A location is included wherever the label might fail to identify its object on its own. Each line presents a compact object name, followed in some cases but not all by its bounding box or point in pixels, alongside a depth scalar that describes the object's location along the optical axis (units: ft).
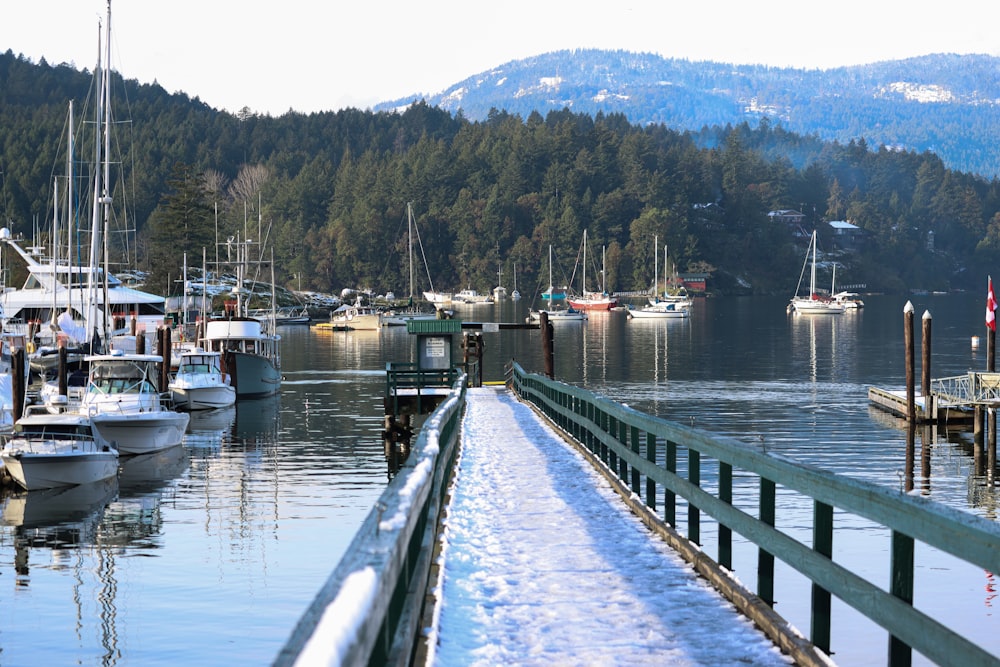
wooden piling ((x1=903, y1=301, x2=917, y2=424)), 150.10
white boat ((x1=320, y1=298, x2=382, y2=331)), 475.31
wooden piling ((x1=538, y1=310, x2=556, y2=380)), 174.09
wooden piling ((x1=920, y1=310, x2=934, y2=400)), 145.69
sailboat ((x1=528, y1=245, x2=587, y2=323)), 529.86
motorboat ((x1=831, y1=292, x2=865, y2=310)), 622.95
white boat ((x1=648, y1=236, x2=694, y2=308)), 601.62
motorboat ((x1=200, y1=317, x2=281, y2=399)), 207.72
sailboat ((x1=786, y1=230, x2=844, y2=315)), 594.65
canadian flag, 155.43
